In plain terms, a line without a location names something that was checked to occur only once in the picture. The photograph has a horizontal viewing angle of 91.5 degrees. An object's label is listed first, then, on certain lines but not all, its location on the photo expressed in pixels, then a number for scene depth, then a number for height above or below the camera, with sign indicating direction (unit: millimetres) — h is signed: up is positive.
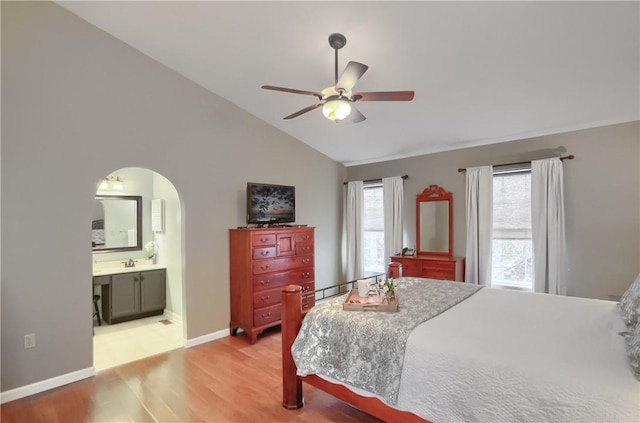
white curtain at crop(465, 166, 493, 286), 4277 -179
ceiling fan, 2295 +876
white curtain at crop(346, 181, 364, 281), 5650 -395
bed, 1354 -766
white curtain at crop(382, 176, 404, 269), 5160 -29
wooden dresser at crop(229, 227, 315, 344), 3828 -788
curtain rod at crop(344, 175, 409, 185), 5496 +553
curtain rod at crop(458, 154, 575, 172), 3768 +636
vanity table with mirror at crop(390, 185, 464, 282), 4438 -445
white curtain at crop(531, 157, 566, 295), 3768 -182
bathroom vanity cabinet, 4285 -1182
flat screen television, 4184 +116
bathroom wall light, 4566 +410
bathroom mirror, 4547 -171
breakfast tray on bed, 2203 -669
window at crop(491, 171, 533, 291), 4102 -281
